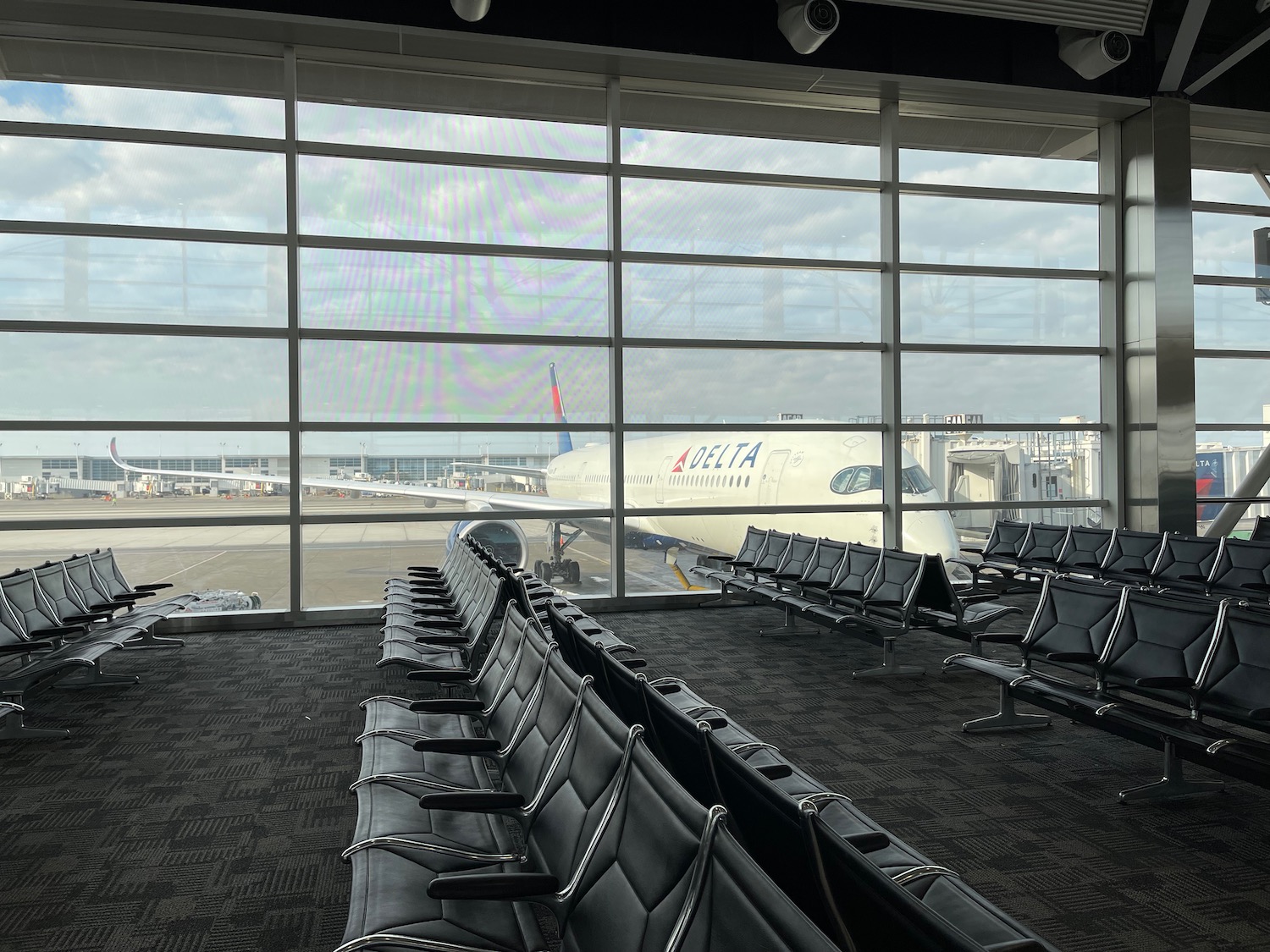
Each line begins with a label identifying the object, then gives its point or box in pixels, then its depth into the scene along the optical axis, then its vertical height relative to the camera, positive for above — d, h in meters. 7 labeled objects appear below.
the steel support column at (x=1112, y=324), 9.31 +1.63
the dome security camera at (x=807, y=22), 7.20 +3.90
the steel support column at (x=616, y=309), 8.04 +1.56
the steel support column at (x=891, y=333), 8.66 +1.43
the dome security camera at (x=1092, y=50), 7.96 +4.06
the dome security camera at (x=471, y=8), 6.66 +3.70
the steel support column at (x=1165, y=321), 8.91 +1.60
